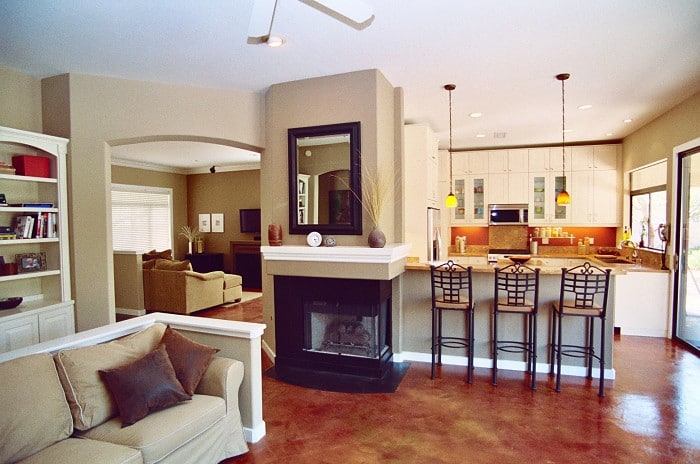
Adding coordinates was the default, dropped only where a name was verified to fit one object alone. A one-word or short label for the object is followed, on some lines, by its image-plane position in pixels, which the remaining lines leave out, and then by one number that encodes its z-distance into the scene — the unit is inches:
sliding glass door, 181.9
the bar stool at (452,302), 152.7
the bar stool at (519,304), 147.8
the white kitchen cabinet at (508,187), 288.7
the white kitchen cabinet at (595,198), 271.0
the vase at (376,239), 145.6
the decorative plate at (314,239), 157.3
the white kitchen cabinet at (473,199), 295.7
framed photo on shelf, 145.3
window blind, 350.0
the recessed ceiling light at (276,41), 117.6
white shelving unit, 137.3
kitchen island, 155.6
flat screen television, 377.1
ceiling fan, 96.2
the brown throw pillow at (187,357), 98.5
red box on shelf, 142.1
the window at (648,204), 218.7
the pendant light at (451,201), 209.6
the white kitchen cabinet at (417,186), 211.9
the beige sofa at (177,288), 256.8
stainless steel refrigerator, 214.2
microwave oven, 289.3
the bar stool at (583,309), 141.3
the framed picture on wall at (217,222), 396.5
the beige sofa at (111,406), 76.5
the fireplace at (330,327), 153.6
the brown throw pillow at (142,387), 87.8
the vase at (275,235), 161.6
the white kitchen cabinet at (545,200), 282.1
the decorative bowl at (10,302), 136.4
